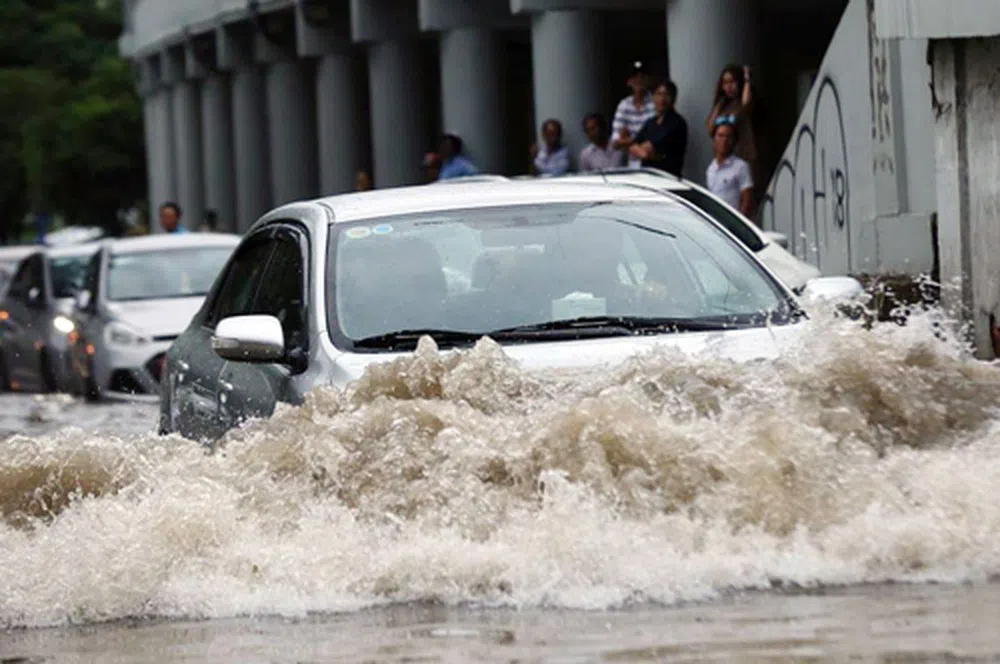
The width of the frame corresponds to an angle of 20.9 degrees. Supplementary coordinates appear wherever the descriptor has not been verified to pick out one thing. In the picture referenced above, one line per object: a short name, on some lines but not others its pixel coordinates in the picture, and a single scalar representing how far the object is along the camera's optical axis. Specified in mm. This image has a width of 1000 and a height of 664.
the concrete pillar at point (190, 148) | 51406
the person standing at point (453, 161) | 29266
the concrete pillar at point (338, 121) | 39844
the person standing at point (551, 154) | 26625
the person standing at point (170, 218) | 30947
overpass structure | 28672
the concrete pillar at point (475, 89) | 32406
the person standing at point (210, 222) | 42656
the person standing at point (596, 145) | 25094
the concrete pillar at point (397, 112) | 36500
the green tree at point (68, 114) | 71312
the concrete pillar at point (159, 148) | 55094
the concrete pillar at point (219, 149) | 48312
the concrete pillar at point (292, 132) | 42969
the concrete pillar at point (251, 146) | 45562
